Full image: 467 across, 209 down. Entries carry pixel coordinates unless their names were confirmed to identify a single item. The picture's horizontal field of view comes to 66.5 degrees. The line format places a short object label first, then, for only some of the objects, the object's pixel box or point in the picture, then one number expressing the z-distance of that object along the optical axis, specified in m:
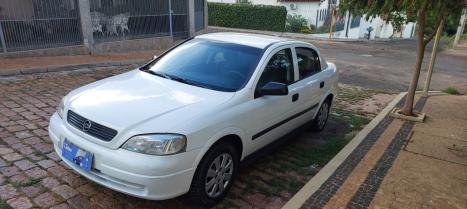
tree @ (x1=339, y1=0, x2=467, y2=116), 5.35
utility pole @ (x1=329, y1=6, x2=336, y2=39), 26.55
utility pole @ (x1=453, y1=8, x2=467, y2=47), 28.14
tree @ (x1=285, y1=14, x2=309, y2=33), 28.41
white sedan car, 3.04
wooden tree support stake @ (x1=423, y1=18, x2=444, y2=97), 7.41
